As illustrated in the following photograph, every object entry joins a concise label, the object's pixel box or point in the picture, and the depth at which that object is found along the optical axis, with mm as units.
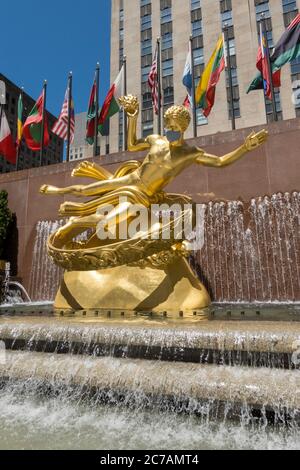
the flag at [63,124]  16219
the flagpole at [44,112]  16344
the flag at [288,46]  12773
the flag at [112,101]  15805
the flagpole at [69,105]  15820
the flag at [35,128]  16344
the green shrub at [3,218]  12516
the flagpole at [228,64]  14902
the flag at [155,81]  16094
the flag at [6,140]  16047
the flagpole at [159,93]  16609
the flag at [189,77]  15211
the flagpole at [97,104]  16186
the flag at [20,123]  17531
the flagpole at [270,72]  13082
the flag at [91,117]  17016
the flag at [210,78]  14258
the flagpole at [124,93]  16278
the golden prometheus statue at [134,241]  6035
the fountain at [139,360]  3029
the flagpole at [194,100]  14745
